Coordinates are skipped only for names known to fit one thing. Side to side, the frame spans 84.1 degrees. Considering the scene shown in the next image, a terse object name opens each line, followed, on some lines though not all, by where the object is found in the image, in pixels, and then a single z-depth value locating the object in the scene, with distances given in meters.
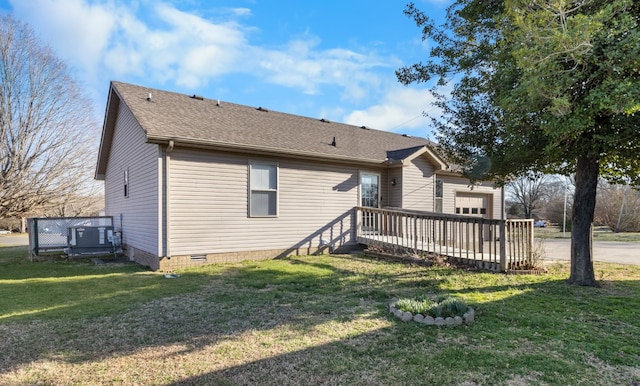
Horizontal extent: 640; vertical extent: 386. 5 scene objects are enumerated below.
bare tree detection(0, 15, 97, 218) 15.16
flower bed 4.43
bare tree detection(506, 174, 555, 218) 42.90
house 8.59
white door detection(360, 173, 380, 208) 12.10
